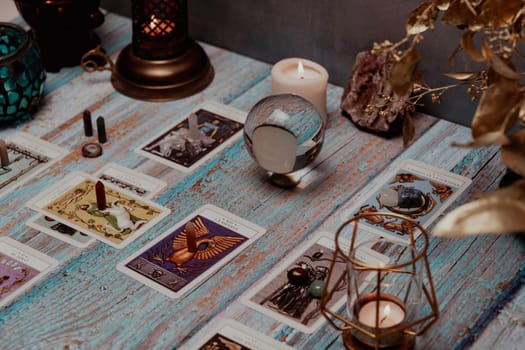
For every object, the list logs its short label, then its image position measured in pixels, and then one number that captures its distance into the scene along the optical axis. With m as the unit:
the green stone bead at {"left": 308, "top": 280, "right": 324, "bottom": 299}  1.08
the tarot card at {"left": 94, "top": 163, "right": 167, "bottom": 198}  1.22
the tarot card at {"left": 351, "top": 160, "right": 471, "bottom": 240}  1.17
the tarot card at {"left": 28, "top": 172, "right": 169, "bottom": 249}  1.16
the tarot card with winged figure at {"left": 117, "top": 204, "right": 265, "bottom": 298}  1.11
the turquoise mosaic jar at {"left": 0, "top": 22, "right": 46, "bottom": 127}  1.28
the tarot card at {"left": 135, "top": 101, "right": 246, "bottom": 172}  1.27
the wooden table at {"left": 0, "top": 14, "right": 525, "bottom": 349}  1.05
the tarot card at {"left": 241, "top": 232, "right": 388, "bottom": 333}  1.07
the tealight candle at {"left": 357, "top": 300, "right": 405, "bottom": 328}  1.01
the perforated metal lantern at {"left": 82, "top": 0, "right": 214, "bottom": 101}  1.35
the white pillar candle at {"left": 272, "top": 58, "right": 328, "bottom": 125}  1.28
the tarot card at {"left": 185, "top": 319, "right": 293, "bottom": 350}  1.04
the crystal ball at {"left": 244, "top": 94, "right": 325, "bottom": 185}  1.17
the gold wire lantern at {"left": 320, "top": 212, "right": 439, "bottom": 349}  1.00
